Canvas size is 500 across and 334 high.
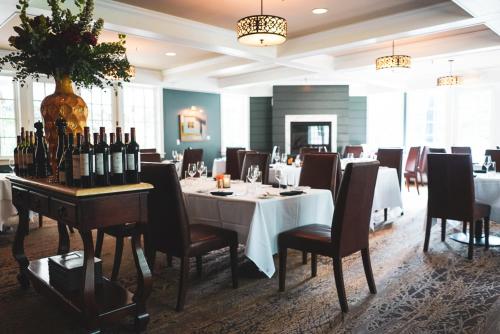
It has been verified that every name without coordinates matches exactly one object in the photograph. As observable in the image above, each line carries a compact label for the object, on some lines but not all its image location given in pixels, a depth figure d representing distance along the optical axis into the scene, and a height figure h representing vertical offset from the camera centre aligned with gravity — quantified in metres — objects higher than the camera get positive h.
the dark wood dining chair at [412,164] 8.05 -0.52
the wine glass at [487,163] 4.48 -0.28
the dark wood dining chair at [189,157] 6.63 -0.29
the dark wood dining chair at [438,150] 6.03 -0.18
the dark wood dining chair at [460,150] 6.25 -0.18
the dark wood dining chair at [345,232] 2.59 -0.67
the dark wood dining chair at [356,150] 8.37 -0.24
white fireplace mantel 9.72 +0.48
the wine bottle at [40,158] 2.76 -0.13
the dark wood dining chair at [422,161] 8.36 -0.48
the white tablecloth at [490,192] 3.89 -0.53
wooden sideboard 2.02 -0.44
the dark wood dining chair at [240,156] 5.71 -0.24
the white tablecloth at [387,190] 5.00 -0.67
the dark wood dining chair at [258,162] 4.64 -0.27
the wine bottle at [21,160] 2.95 -0.15
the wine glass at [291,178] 5.79 -0.58
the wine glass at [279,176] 3.42 -0.32
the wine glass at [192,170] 3.98 -0.31
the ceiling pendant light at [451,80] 7.22 +1.07
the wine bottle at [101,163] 2.09 -0.12
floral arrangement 2.44 +0.58
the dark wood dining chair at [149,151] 6.49 -0.19
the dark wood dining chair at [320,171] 3.91 -0.32
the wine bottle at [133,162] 2.21 -0.12
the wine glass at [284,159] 7.02 -0.36
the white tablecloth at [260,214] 2.83 -0.58
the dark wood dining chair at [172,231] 2.62 -0.64
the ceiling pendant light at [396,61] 5.48 +1.08
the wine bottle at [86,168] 2.04 -0.15
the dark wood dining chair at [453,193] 3.66 -0.53
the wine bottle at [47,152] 2.78 -0.09
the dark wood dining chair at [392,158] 5.70 -0.29
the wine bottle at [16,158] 3.04 -0.14
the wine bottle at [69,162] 2.18 -0.12
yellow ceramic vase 2.57 +0.19
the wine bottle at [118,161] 2.13 -0.12
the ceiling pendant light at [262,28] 3.71 +1.06
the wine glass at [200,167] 4.00 -0.28
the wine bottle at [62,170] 2.29 -0.17
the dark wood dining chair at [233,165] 5.89 -0.39
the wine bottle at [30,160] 2.84 -0.14
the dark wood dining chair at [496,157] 5.34 -0.25
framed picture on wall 9.28 +0.35
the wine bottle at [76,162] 2.08 -0.12
